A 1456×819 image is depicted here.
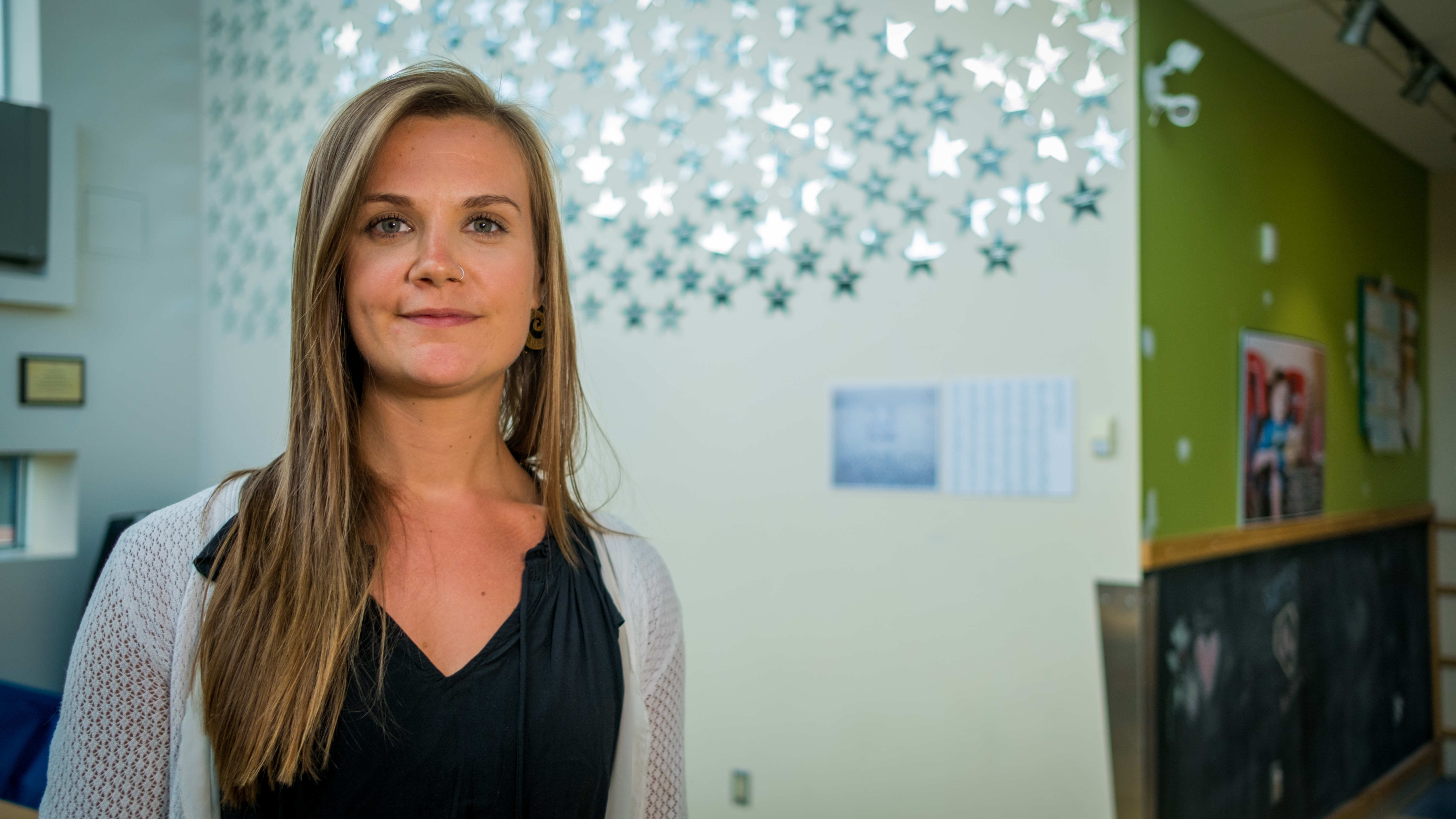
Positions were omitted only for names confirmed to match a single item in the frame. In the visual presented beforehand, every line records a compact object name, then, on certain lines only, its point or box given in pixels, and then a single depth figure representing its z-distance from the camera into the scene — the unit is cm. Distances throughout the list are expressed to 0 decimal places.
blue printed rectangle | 301
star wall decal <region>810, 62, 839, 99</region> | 314
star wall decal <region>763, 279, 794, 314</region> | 324
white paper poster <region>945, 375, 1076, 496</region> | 279
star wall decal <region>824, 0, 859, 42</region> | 312
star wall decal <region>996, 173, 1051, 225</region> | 283
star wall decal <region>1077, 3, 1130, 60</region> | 276
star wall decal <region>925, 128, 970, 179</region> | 294
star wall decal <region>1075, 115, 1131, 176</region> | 276
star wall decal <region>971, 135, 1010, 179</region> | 288
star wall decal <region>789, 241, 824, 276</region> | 318
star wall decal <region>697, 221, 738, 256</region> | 331
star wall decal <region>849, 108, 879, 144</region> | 308
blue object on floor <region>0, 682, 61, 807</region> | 173
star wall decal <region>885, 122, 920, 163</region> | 301
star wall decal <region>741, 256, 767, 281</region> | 328
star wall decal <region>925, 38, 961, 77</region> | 295
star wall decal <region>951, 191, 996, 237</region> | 290
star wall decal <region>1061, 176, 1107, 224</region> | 278
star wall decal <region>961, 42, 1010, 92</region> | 287
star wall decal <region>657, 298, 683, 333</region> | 345
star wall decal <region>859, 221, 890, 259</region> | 308
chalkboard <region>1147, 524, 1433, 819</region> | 298
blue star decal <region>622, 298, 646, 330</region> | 352
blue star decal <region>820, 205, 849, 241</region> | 313
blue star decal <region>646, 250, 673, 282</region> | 344
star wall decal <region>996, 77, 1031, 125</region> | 284
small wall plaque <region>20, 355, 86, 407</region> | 430
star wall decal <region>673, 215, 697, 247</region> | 338
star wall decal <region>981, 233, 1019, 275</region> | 289
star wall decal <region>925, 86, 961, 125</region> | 295
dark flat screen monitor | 415
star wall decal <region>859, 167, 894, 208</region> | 307
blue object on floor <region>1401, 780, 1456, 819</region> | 475
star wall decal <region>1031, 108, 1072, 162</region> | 279
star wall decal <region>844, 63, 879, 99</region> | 308
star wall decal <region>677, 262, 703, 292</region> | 339
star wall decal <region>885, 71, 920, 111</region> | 302
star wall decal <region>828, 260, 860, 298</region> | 313
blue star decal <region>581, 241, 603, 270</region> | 357
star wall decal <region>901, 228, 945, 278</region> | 300
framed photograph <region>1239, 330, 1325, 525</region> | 358
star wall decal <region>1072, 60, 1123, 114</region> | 277
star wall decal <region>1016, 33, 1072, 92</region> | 280
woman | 95
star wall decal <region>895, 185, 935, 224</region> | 301
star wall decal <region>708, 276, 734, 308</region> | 334
